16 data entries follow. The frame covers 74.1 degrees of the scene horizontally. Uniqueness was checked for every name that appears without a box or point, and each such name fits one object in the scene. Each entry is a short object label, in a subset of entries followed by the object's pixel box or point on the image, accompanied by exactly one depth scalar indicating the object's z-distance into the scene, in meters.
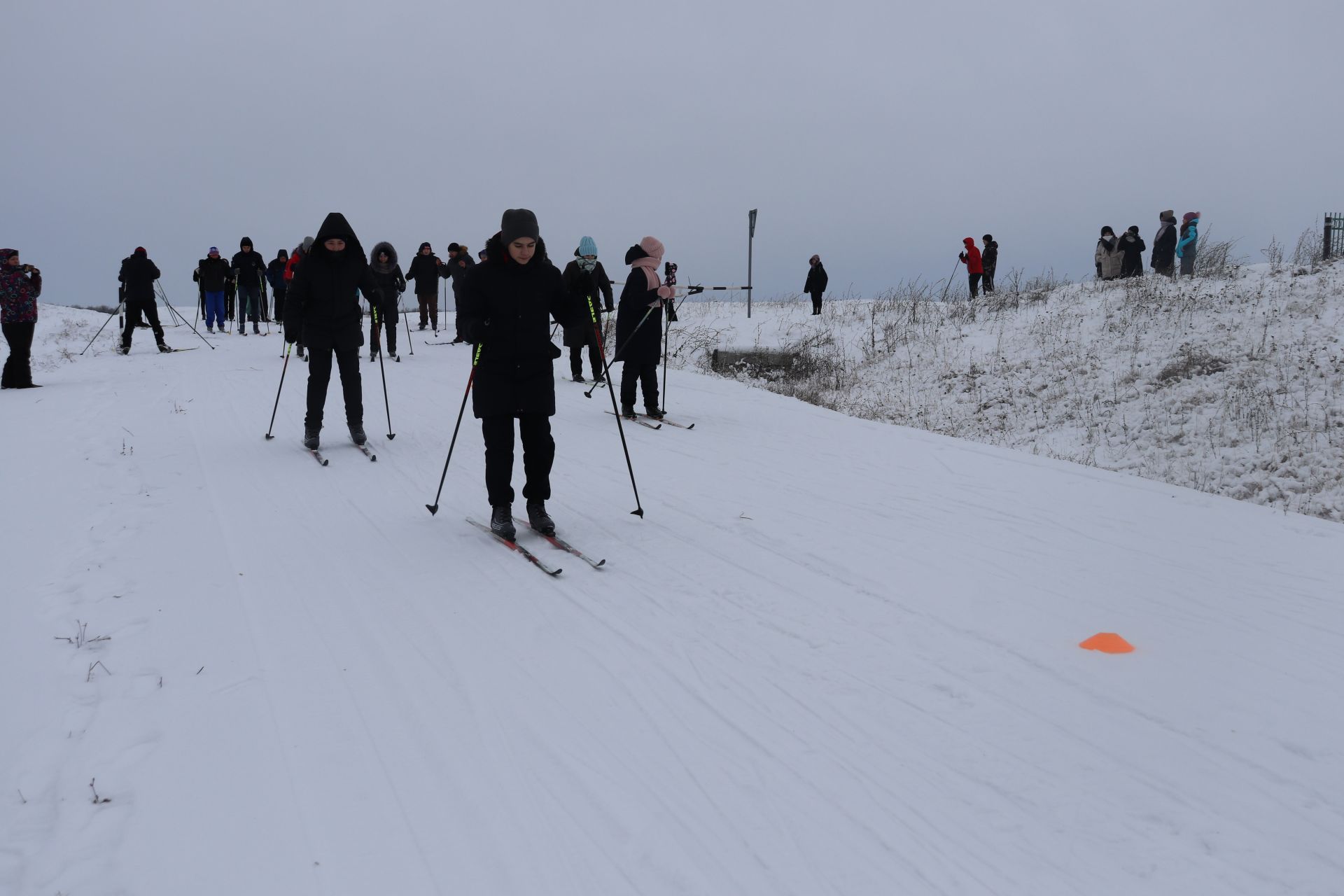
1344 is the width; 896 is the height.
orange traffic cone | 4.12
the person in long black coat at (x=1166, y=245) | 18.52
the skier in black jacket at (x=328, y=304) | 8.31
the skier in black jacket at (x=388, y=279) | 14.38
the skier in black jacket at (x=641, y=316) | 10.10
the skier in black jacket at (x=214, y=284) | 21.61
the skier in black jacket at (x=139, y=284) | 16.86
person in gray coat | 19.12
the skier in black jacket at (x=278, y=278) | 19.10
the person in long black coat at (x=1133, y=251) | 18.94
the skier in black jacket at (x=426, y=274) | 20.75
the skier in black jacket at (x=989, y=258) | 20.88
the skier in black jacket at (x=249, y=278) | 20.95
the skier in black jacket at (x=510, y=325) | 5.63
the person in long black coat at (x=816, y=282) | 21.48
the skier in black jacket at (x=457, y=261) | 19.42
